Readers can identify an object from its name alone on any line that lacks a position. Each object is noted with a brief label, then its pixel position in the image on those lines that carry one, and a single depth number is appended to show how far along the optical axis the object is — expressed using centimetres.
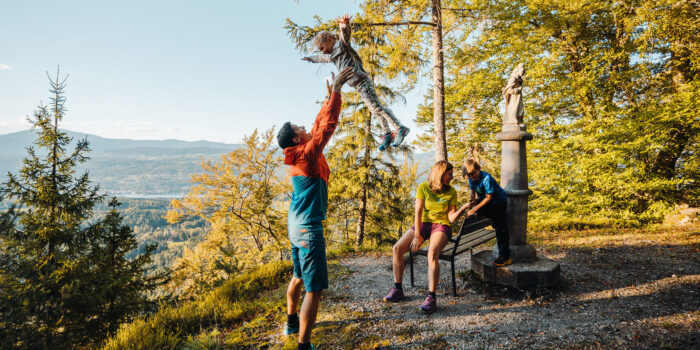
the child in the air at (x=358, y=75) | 306
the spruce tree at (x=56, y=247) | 696
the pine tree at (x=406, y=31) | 628
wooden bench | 388
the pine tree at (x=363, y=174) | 1151
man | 258
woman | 362
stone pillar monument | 418
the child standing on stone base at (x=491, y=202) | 398
